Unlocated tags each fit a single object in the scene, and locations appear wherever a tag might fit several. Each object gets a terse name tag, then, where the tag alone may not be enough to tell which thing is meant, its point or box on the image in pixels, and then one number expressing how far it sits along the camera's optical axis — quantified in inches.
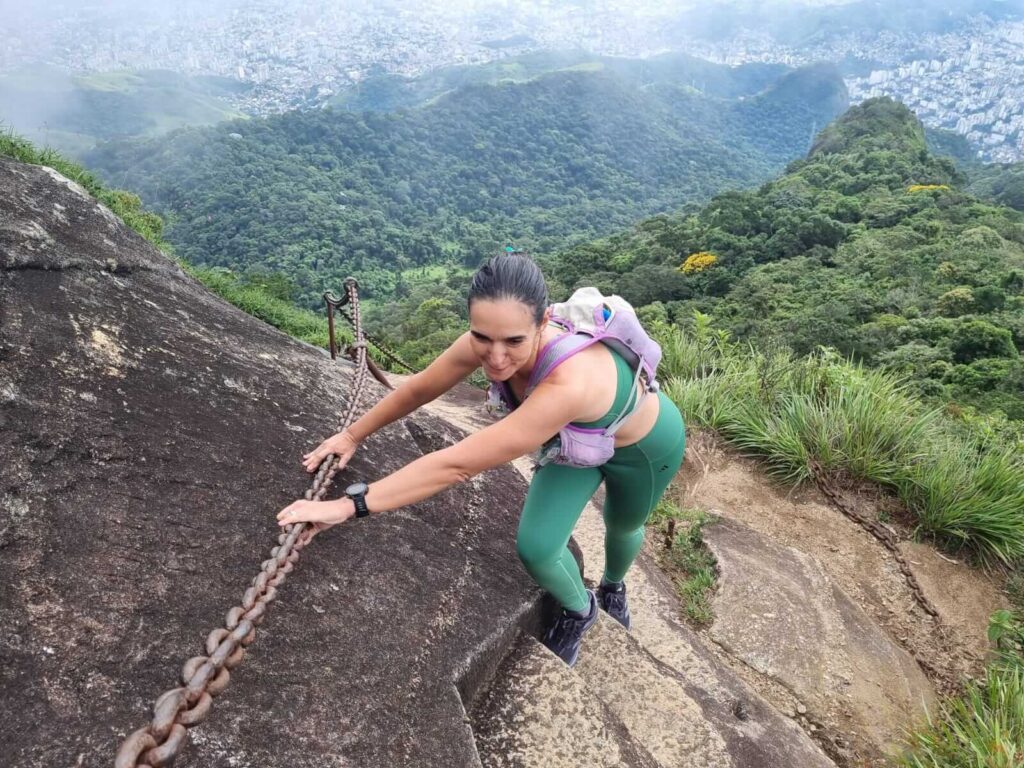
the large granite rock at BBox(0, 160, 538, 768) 66.5
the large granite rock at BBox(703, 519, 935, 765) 130.1
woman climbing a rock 77.5
